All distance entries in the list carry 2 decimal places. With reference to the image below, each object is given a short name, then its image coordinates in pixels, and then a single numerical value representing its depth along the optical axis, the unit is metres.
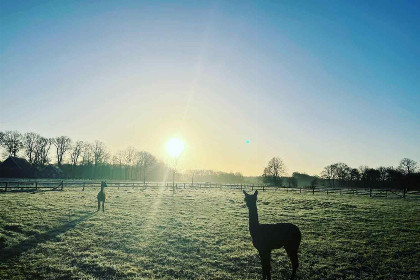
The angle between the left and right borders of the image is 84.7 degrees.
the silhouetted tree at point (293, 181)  88.99
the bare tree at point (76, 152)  97.69
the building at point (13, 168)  70.94
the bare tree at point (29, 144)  84.31
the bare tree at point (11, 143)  79.38
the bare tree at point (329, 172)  116.69
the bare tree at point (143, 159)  118.05
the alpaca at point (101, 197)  20.90
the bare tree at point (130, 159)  118.66
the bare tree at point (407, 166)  96.40
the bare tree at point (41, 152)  87.12
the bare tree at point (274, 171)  94.25
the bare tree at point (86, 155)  101.38
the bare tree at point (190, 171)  189.40
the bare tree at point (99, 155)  103.34
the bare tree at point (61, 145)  92.38
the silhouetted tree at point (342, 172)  109.62
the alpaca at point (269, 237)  7.38
